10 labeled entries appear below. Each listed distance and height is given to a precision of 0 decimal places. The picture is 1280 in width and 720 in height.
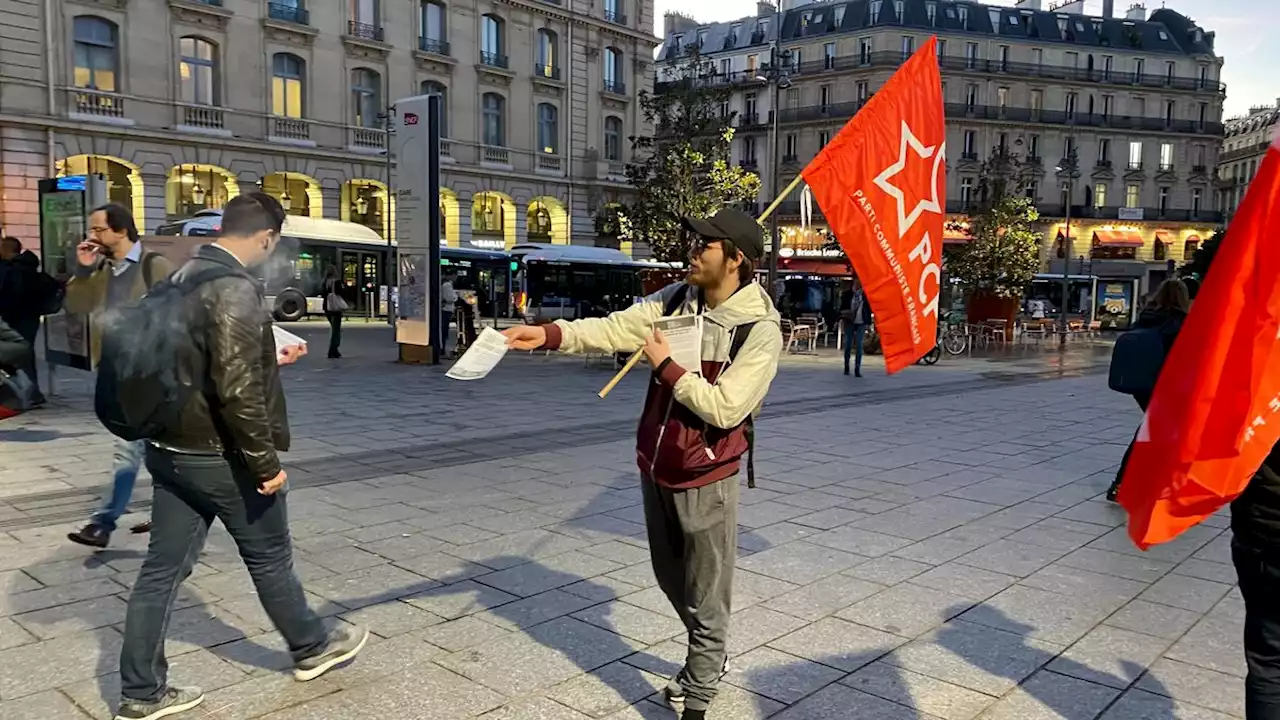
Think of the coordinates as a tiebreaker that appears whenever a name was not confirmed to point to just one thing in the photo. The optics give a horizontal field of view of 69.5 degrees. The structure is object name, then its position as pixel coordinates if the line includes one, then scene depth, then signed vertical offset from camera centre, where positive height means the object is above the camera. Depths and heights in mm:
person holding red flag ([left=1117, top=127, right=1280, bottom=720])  2115 -251
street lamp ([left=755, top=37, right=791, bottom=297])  24453 +4674
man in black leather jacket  2916 -581
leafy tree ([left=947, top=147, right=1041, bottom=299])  25422 +987
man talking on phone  4562 +26
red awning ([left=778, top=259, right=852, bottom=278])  27391 +504
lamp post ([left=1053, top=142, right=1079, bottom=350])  29453 +4033
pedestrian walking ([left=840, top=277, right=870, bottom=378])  15883 -652
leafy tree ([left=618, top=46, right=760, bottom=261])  20703 +2597
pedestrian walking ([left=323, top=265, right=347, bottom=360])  17359 -580
